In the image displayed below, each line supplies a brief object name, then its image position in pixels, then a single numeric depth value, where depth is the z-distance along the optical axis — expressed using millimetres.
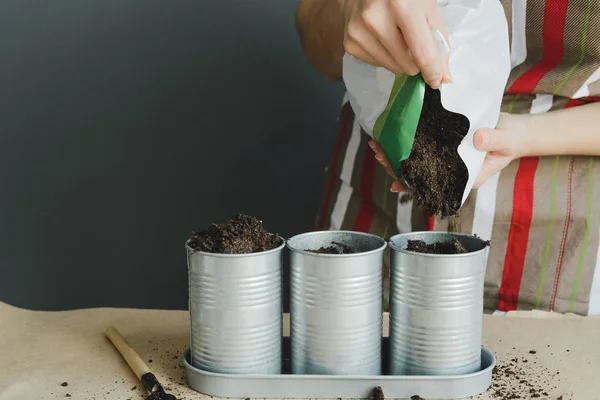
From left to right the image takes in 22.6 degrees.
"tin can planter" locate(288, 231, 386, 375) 1491
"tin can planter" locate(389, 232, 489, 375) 1493
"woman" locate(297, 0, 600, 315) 1768
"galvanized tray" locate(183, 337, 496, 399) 1501
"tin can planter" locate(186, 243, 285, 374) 1490
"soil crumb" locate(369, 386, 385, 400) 1491
